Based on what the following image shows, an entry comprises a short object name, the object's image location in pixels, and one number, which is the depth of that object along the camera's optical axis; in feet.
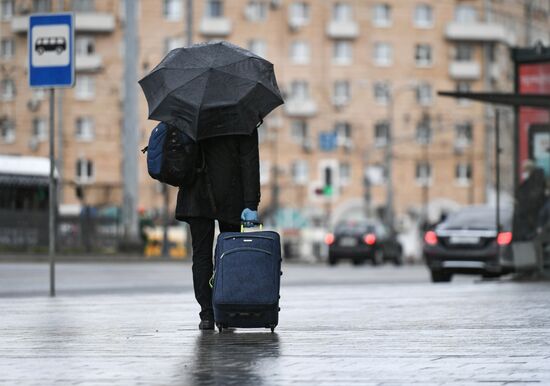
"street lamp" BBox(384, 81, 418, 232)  303.68
